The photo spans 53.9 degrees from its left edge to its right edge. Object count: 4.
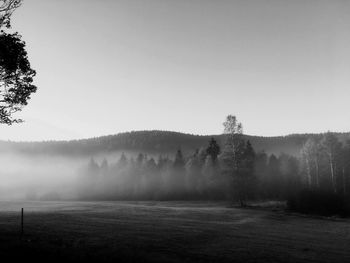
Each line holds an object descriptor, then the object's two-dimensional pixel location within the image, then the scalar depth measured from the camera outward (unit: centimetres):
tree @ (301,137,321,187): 8150
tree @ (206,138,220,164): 10396
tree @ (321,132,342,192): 7644
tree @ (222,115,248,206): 5834
